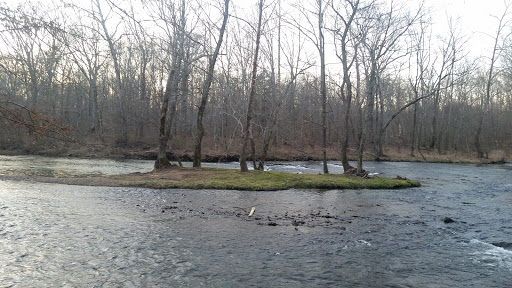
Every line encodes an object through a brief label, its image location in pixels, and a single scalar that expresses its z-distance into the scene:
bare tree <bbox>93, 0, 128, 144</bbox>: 39.09
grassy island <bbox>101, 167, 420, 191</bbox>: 15.12
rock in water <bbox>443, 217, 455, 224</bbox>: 9.50
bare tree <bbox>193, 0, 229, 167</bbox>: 18.09
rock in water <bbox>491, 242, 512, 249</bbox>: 7.36
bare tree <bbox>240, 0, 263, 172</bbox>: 17.17
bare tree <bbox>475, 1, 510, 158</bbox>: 36.50
